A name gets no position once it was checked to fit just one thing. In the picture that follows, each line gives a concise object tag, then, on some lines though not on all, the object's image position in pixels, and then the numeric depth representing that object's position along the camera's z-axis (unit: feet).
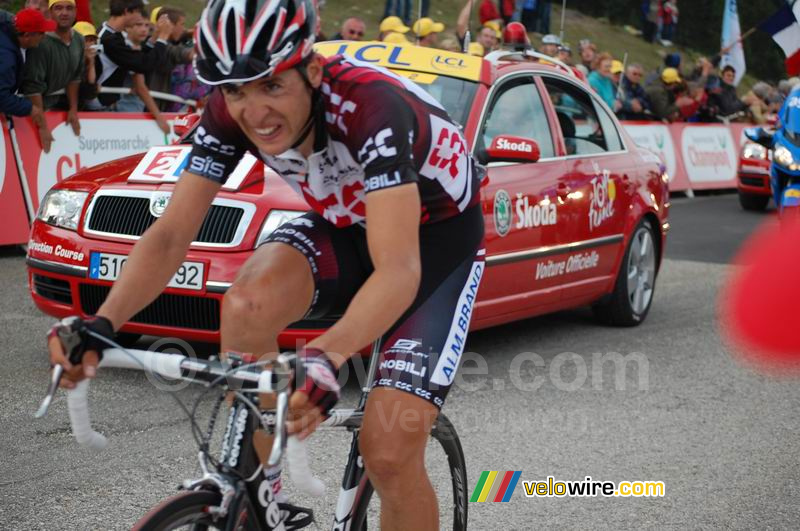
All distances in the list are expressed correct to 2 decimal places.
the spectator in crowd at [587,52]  54.78
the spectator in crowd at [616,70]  59.73
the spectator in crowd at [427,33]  41.90
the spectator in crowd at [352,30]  42.45
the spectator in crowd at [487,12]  53.72
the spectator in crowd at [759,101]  71.67
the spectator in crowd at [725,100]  67.67
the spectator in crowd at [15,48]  31.37
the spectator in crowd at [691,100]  63.31
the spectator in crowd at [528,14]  77.66
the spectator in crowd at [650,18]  114.01
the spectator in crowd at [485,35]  44.86
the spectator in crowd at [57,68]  32.50
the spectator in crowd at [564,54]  37.04
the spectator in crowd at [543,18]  81.51
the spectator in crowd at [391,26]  46.50
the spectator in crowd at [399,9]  61.57
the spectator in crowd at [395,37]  40.73
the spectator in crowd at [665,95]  59.98
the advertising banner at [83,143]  32.68
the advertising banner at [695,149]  59.04
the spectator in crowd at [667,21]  113.60
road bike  7.68
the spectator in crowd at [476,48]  42.09
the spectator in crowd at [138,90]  35.99
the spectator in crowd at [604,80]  52.85
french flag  42.11
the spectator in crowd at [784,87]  70.33
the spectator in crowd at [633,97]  58.29
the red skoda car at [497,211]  19.53
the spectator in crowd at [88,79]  34.91
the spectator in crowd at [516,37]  27.99
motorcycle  32.32
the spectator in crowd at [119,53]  35.73
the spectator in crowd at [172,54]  38.04
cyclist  8.73
